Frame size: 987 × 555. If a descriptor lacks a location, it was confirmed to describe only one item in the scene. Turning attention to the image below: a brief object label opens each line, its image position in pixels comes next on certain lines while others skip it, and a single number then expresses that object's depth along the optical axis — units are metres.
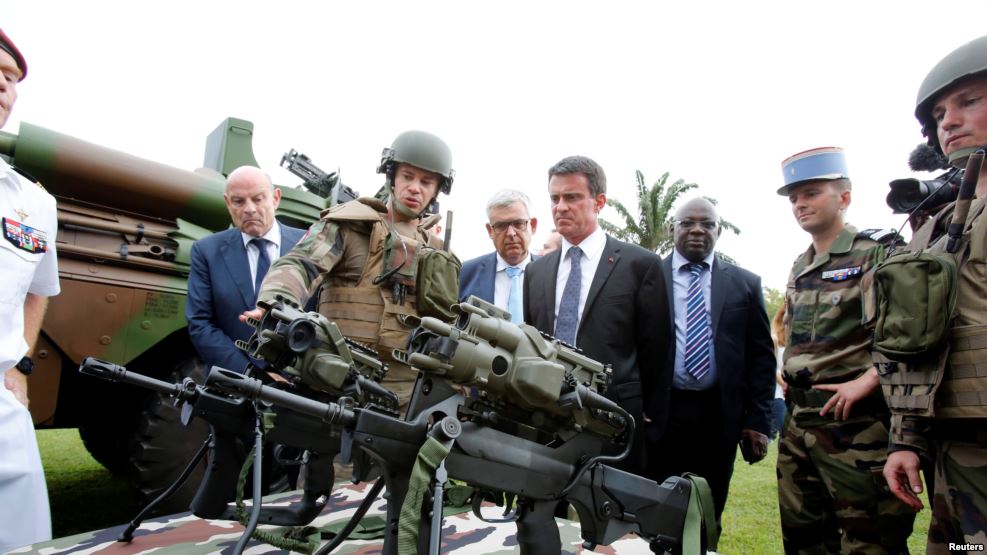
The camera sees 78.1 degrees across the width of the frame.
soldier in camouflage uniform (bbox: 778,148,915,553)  2.75
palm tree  23.08
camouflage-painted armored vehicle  4.03
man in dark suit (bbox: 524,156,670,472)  3.18
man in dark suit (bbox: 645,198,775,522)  3.66
